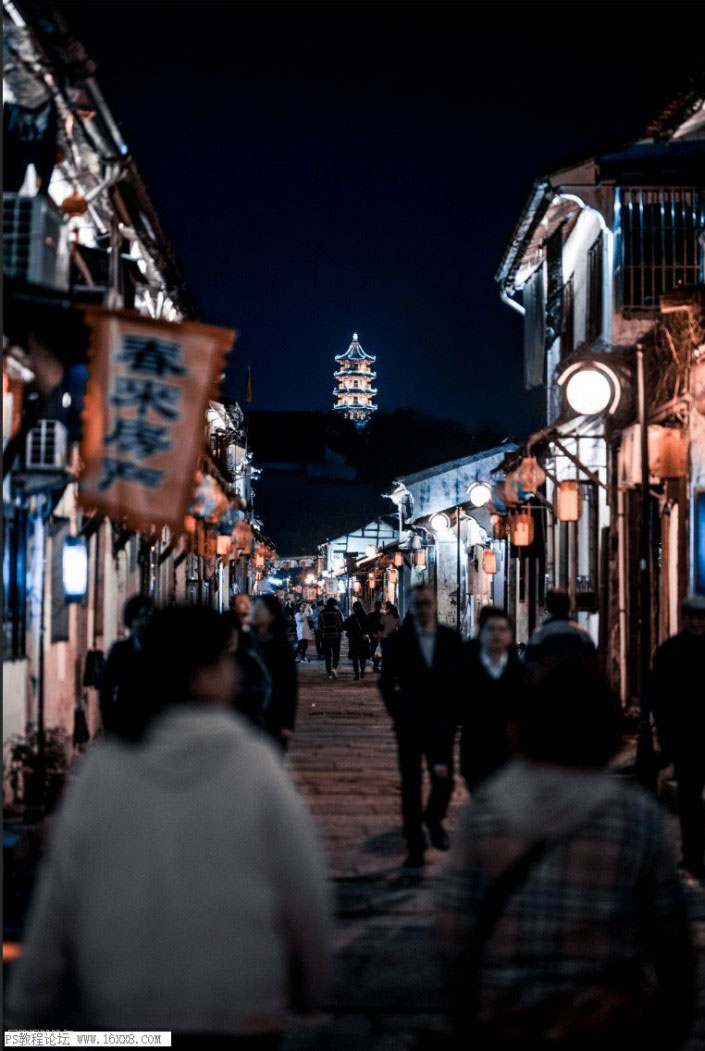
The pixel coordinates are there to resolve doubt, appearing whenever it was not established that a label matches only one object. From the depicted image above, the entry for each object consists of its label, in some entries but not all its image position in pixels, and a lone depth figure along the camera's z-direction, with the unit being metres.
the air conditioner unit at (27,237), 10.40
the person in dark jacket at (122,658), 11.23
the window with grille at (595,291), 21.25
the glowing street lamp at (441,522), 39.56
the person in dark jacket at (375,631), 39.03
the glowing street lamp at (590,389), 17.41
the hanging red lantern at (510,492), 23.12
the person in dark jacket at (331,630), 35.56
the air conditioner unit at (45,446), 14.24
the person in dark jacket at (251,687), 10.88
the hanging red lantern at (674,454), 15.80
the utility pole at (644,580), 13.91
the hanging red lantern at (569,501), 20.38
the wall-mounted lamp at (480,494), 31.95
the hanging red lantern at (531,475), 22.00
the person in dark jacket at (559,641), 12.08
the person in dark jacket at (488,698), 10.04
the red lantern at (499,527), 27.87
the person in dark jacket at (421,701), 10.90
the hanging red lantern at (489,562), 32.94
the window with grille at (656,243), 18.61
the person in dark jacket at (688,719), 10.18
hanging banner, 9.41
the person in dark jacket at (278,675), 12.03
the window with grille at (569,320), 24.94
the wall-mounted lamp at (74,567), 15.55
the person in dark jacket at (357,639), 35.06
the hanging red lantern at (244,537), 33.38
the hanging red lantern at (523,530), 24.84
